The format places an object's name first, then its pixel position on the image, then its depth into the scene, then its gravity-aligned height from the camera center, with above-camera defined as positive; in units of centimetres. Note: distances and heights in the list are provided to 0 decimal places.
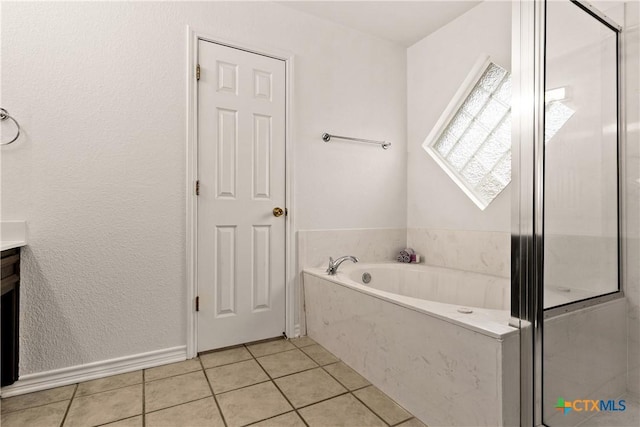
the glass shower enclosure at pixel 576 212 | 123 +1
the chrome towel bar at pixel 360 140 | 249 +58
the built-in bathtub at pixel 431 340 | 115 -56
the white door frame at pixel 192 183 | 201 +18
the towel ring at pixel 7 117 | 160 +46
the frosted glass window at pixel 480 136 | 223 +56
